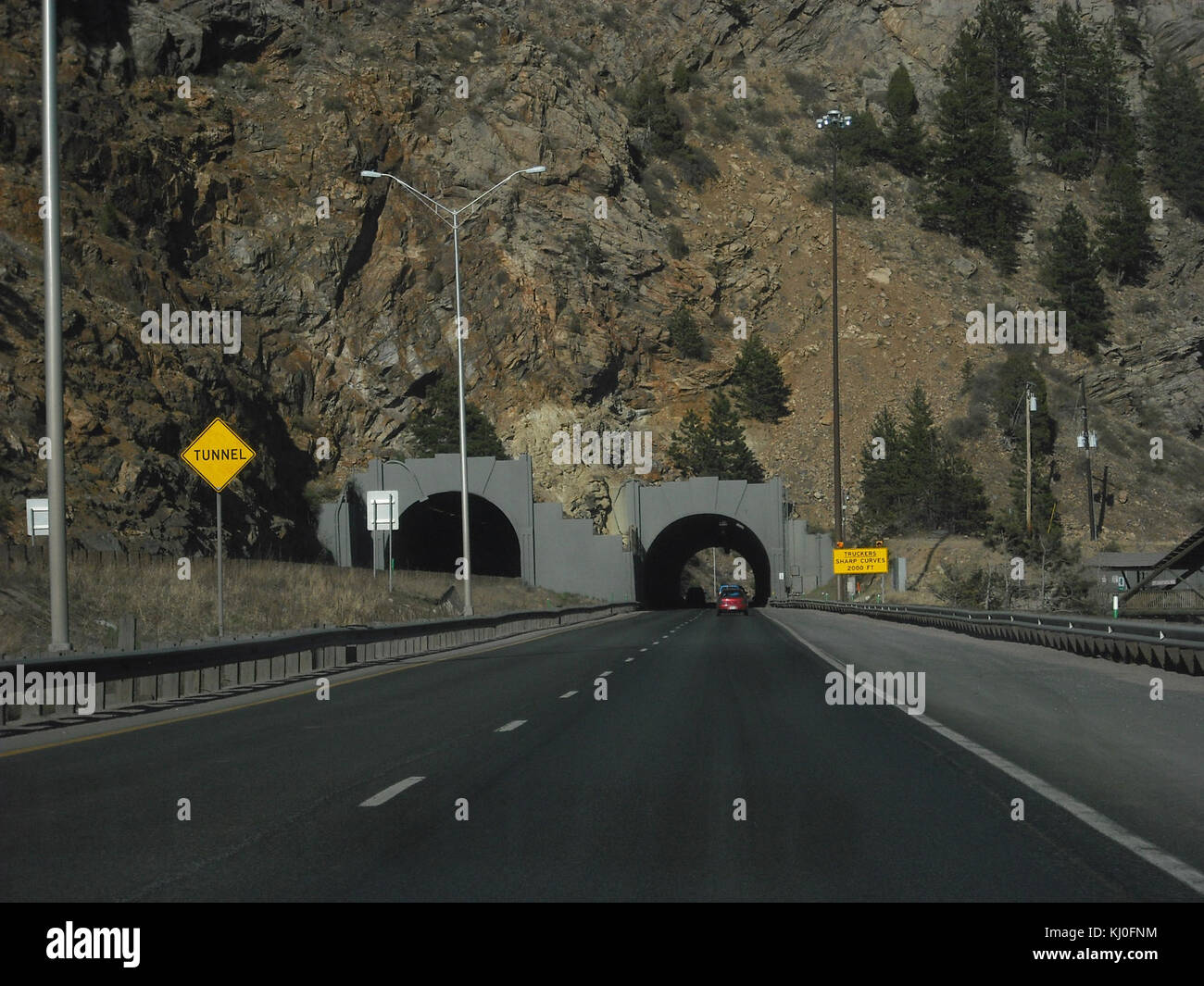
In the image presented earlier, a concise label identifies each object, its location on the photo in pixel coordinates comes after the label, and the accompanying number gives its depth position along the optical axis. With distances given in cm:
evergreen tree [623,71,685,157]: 11331
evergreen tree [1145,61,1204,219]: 11531
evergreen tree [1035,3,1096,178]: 12050
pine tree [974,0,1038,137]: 12556
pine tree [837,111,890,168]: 11731
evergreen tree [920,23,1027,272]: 10750
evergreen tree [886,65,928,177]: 11744
